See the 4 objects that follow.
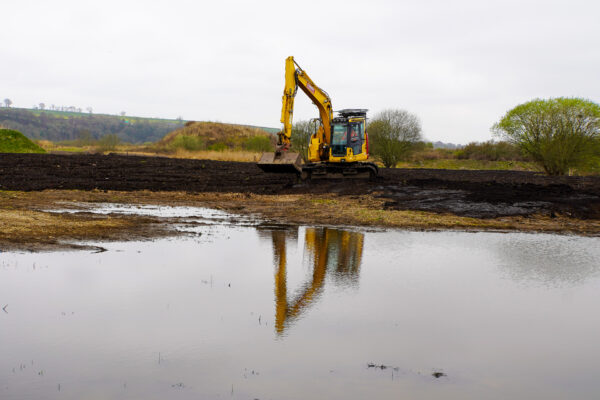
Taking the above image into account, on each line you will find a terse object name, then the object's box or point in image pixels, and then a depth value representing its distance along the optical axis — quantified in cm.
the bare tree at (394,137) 4934
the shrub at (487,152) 6117
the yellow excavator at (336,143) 2727
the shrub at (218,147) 7516
